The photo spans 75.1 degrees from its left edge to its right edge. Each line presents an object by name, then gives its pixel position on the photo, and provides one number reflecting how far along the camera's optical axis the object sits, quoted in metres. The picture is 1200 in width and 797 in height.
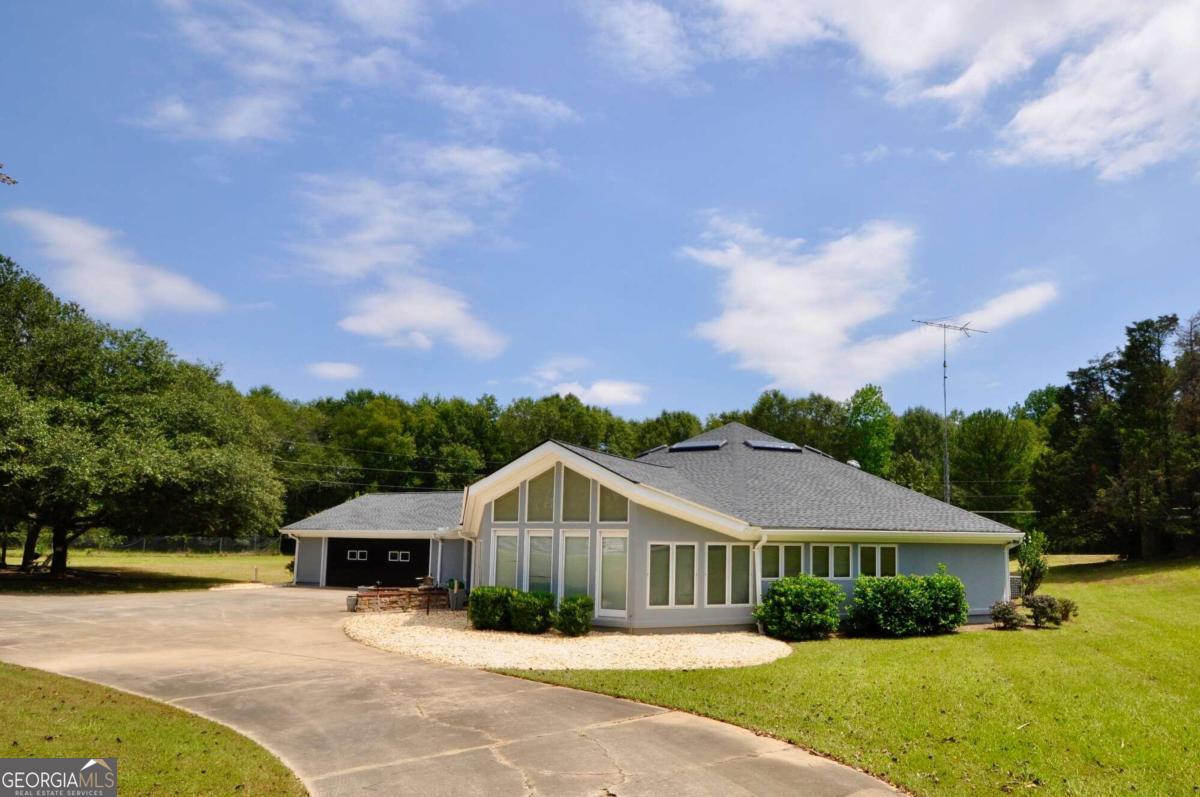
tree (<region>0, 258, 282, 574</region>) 27.00
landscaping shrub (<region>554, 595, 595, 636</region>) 17.91
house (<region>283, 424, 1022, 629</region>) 18.66
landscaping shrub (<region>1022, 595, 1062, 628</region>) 20.58
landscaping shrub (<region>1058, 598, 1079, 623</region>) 20.95
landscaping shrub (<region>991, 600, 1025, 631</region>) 20.08
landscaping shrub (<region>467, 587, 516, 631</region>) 18.92
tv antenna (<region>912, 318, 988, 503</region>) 31.34
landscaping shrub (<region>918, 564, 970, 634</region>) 19.34
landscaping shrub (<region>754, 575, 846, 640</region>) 18.17
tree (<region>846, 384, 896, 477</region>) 66.19
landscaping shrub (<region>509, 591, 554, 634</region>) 18.42
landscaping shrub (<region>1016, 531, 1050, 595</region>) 23.77
